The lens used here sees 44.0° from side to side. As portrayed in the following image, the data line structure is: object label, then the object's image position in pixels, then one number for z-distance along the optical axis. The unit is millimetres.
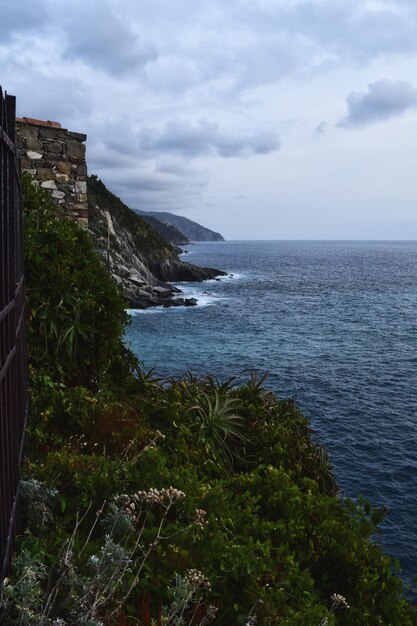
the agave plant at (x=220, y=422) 7492
